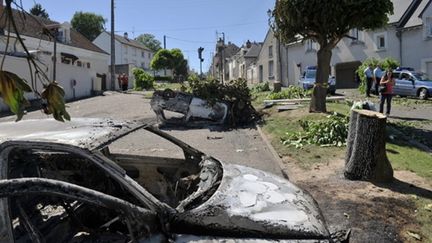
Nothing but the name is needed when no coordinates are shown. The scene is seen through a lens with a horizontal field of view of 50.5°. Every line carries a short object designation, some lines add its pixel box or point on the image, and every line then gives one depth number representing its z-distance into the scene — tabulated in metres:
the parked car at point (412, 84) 23.94
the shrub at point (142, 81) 42.62
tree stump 7.12
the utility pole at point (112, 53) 39.98
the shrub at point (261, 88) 34.22
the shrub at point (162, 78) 66.50
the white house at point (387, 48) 30.81
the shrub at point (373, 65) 26.83
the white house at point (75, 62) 29.92
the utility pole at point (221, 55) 54.26
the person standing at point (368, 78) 24.96
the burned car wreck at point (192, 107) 16.12
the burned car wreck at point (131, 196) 3.29
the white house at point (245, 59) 64.94
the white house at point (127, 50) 69.00
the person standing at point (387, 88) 15.16
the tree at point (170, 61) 68.69
